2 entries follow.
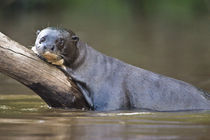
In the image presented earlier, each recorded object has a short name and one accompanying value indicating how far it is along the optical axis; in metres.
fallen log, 18.23
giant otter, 19.14
